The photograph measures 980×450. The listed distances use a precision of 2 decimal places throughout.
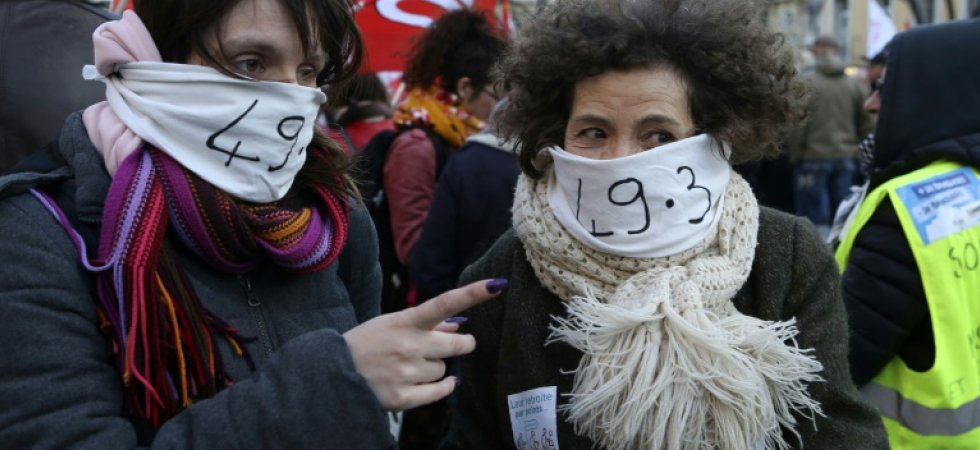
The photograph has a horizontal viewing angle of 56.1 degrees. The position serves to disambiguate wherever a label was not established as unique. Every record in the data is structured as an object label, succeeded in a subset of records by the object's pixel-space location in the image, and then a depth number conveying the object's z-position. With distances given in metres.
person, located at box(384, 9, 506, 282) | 3.81
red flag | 4.41
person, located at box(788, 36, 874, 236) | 8.71
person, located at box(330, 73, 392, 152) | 4.71
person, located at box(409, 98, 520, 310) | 3.38
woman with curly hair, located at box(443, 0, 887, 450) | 1.68
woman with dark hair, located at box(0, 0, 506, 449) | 1.30
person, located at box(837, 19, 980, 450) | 2.31
